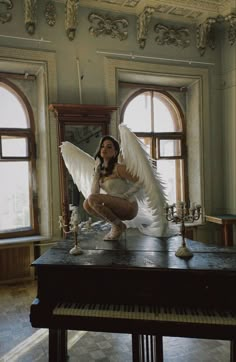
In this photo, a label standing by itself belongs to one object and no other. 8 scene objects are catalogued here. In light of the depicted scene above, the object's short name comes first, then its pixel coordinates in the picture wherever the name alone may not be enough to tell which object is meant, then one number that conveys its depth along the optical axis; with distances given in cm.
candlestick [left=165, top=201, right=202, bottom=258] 201
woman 232
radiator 418
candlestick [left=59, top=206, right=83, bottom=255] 213
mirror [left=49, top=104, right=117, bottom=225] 411
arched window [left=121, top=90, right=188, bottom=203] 514
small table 474
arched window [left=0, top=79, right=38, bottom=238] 444
